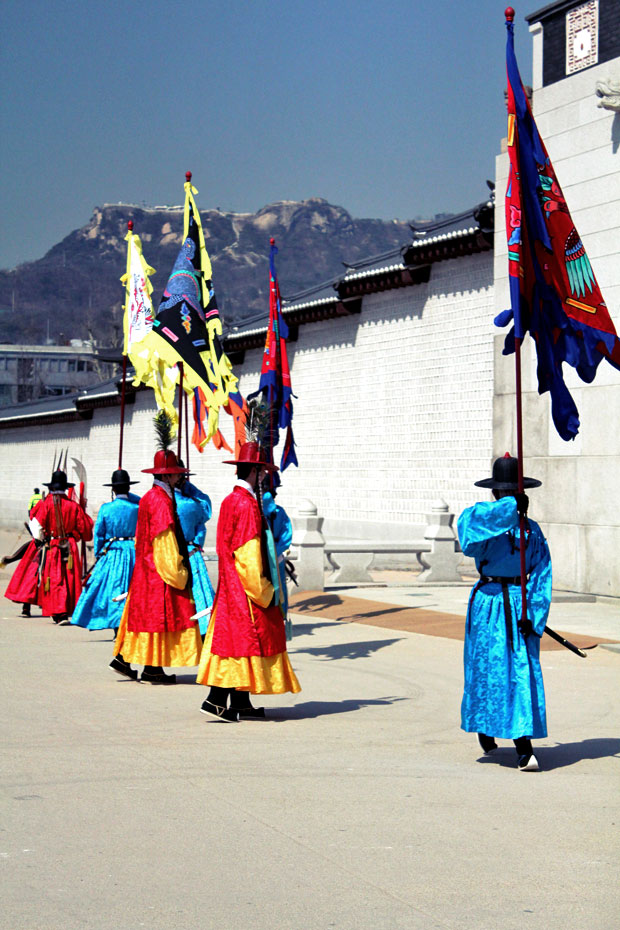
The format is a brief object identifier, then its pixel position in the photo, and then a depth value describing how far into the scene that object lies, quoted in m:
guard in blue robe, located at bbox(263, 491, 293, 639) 9.14
